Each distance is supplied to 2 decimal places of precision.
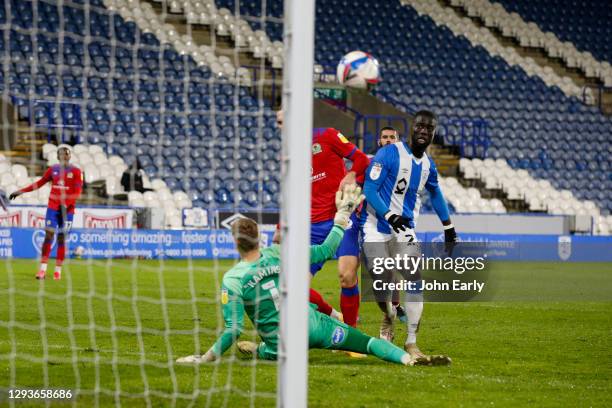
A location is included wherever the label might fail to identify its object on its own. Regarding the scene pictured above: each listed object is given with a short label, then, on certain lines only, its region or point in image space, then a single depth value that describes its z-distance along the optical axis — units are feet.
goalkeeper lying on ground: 39.96
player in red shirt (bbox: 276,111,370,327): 52.47
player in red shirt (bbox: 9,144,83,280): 87.56
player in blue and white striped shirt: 48.44
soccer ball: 59.52
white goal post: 29.63
